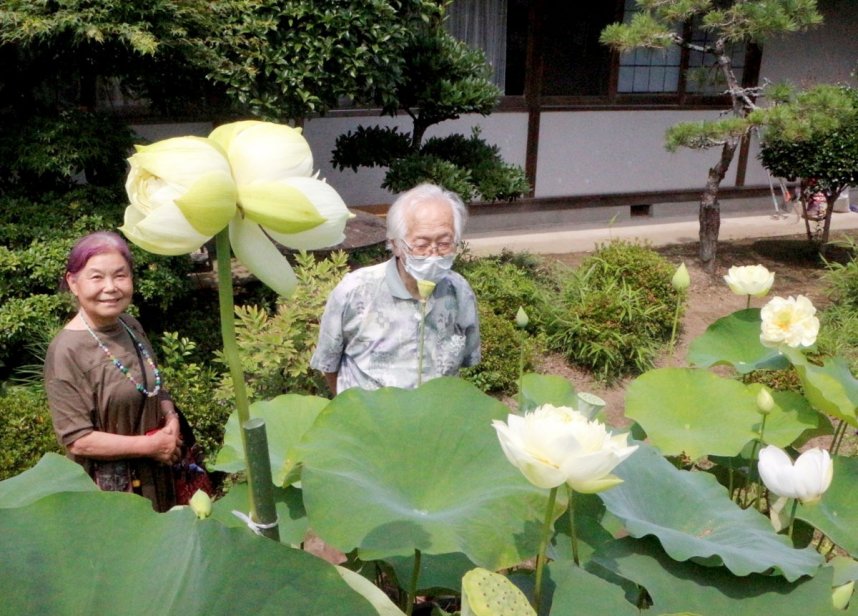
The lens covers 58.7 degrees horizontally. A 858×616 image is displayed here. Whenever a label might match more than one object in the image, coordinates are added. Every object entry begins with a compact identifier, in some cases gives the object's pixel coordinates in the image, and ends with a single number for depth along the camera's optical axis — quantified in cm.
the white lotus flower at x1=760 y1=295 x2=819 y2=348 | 119
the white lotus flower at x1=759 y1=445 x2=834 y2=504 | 89
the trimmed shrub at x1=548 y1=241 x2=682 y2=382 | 450
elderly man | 197
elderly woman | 186
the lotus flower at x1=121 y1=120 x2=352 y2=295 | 52
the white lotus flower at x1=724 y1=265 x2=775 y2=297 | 144
